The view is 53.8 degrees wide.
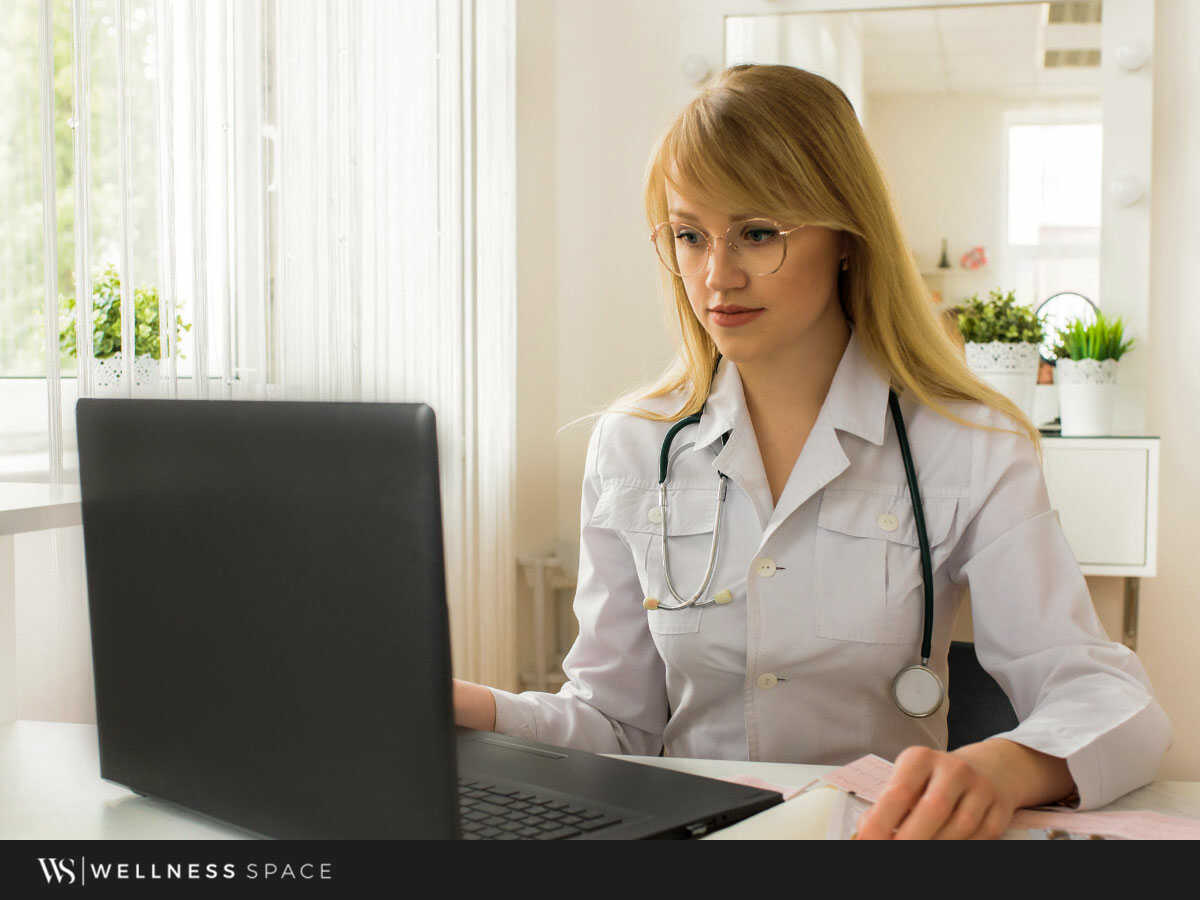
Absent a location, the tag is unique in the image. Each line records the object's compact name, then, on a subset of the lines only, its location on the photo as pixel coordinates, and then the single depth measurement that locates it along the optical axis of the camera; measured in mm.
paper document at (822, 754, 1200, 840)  831
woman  1251
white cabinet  2564
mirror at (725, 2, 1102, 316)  2779
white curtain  1656
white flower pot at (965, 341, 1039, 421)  2729
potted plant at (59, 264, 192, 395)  1635
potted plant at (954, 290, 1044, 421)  2730
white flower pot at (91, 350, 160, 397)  1630
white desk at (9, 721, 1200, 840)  817
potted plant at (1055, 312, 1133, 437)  2656
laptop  611
